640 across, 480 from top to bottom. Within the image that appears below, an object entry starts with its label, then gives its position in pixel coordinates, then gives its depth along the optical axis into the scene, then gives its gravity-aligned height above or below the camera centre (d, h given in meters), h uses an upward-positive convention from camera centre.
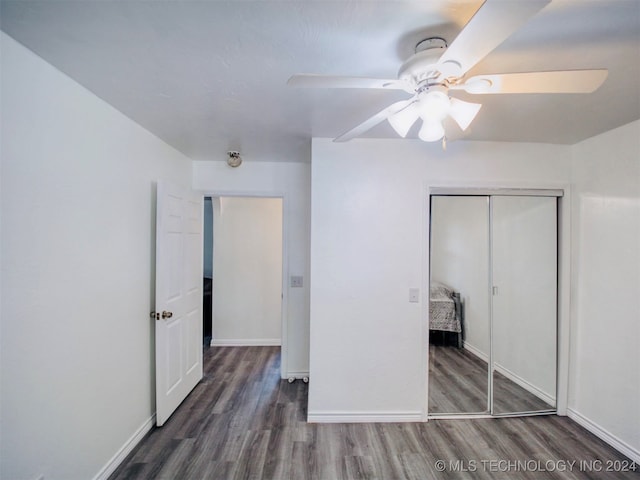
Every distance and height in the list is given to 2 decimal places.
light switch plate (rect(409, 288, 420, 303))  2.26 -0.45
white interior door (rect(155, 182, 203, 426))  2.14 -0.51
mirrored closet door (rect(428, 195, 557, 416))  2.33 -0.54
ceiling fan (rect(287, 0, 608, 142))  0.72 +0.56
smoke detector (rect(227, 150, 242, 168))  2.64 +0.80
